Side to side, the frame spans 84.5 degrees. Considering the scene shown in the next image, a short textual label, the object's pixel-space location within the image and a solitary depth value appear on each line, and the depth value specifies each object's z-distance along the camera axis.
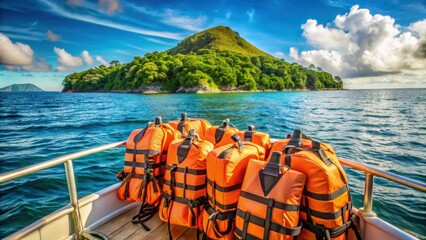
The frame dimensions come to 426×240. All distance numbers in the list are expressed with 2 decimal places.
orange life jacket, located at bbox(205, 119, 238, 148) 2.94
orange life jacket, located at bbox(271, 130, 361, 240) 1.75
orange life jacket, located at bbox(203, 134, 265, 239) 2.02
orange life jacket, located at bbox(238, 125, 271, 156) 2.73
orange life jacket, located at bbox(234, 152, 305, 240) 1.67
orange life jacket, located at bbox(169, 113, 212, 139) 3.53
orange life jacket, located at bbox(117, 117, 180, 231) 2.74
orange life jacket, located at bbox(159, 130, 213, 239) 2.34
